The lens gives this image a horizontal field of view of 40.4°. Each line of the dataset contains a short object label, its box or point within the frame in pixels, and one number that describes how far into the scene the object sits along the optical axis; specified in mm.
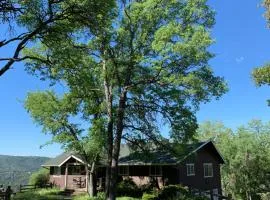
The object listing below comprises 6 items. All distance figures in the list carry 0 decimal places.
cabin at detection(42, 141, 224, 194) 38188
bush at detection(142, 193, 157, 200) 31266
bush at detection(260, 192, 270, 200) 52212
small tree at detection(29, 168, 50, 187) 50906
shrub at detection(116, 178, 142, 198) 36594
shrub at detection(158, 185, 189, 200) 31375
